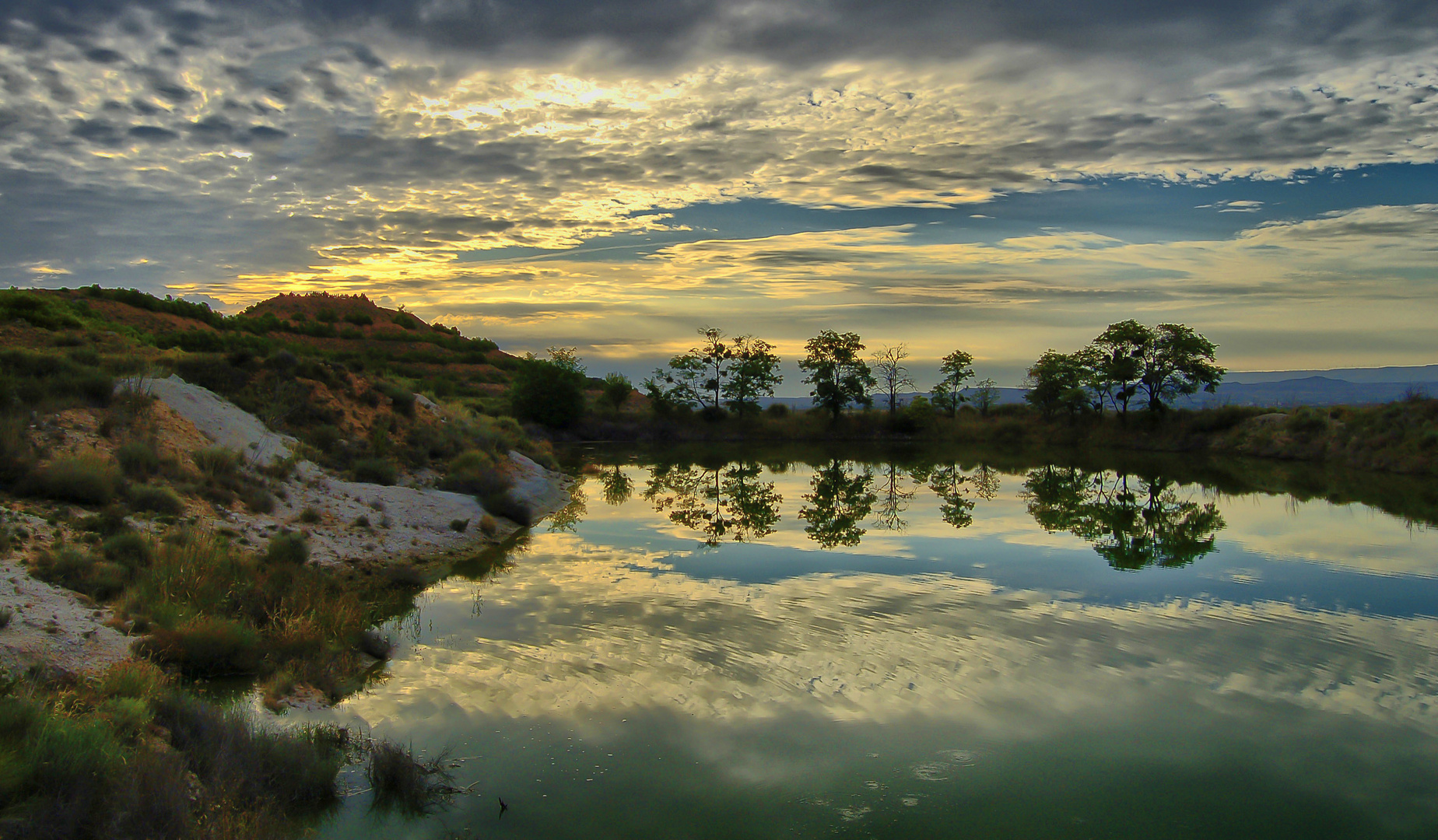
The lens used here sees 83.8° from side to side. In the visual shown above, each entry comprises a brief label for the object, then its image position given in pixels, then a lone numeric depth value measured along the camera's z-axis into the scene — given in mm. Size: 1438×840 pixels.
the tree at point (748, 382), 61844
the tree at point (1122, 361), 48688
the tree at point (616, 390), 60719
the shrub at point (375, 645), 9203
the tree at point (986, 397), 61988
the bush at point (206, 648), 7652
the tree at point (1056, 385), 52594
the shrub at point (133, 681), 6055
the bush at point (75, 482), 10492
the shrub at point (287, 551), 11336
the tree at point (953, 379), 62250
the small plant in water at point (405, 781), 5812
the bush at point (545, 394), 52125
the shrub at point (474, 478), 20578
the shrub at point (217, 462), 13789
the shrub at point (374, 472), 18641
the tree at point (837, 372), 58656
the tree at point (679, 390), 60219
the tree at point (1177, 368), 47344
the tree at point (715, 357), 62562
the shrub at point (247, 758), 5309
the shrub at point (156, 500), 11266
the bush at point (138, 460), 12461
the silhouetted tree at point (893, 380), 60344
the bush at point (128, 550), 9160
